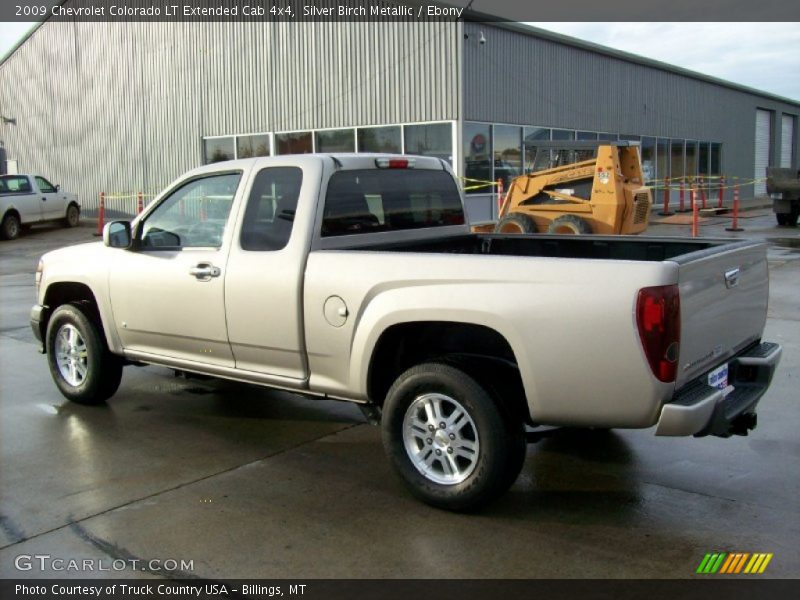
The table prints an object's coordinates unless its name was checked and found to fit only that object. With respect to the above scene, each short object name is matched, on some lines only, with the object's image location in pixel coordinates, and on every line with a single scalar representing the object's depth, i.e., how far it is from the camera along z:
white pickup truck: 22.94
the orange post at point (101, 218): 24.00
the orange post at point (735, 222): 21.88
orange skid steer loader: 15.42
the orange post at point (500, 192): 20.02
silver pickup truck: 3.88
